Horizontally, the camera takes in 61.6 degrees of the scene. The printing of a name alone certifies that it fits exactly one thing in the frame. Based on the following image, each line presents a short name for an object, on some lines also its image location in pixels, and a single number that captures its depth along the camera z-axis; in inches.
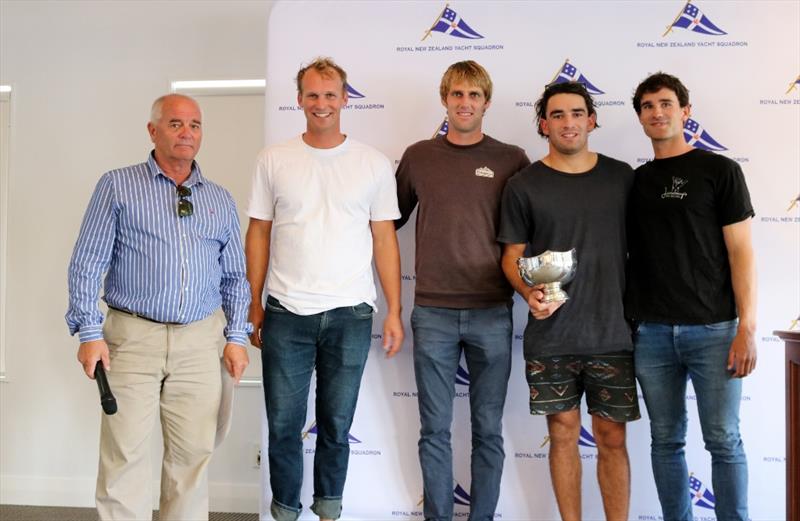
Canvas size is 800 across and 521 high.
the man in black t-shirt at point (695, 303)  90.6
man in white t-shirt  99.0
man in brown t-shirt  101.8
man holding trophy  94.5
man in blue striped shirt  82.7
